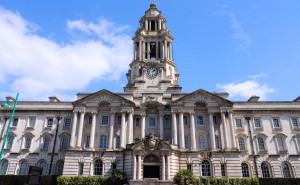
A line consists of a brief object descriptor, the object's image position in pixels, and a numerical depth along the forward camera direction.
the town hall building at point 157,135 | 37.19
